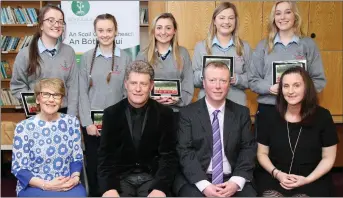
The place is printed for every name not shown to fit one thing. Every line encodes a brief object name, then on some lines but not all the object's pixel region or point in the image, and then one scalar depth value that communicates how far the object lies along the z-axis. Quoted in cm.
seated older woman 296
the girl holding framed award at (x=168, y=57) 372
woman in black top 305
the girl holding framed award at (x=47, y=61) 359
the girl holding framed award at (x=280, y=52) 378
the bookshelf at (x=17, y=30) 635
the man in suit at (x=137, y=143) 302
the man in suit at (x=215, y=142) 300
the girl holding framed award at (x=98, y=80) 368
